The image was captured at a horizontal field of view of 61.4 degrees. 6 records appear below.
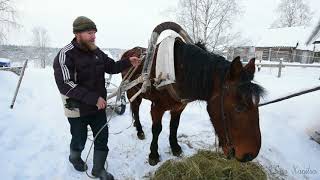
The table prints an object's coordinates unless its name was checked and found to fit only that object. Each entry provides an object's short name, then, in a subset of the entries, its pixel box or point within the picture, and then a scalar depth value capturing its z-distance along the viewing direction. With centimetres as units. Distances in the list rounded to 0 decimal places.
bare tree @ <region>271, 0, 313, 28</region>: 3929
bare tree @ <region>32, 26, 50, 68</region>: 5960
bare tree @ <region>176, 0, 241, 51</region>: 2123
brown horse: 216
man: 260
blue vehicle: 1683
